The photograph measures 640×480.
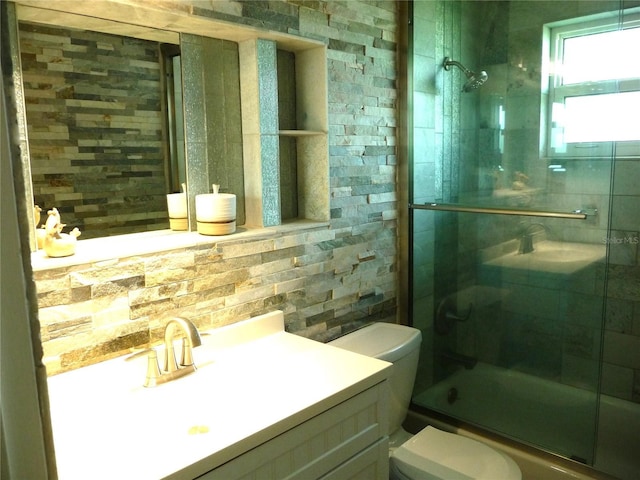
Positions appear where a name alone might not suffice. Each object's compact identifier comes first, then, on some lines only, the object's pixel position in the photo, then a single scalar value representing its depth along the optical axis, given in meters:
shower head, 2.60
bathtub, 2.27
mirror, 1.46
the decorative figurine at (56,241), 1.43
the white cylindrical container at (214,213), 1.77
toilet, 1.93
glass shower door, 2.36
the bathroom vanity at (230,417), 1.14
